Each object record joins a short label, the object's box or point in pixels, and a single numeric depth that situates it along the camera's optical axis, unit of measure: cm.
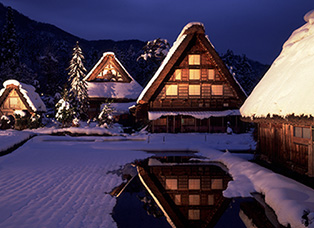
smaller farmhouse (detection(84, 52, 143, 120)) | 3562
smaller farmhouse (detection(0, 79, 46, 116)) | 3503
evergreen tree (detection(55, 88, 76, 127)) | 2714
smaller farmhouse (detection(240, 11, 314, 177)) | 776
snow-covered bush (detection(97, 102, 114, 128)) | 2808
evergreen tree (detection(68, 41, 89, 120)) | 3344
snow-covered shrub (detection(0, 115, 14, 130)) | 3091
